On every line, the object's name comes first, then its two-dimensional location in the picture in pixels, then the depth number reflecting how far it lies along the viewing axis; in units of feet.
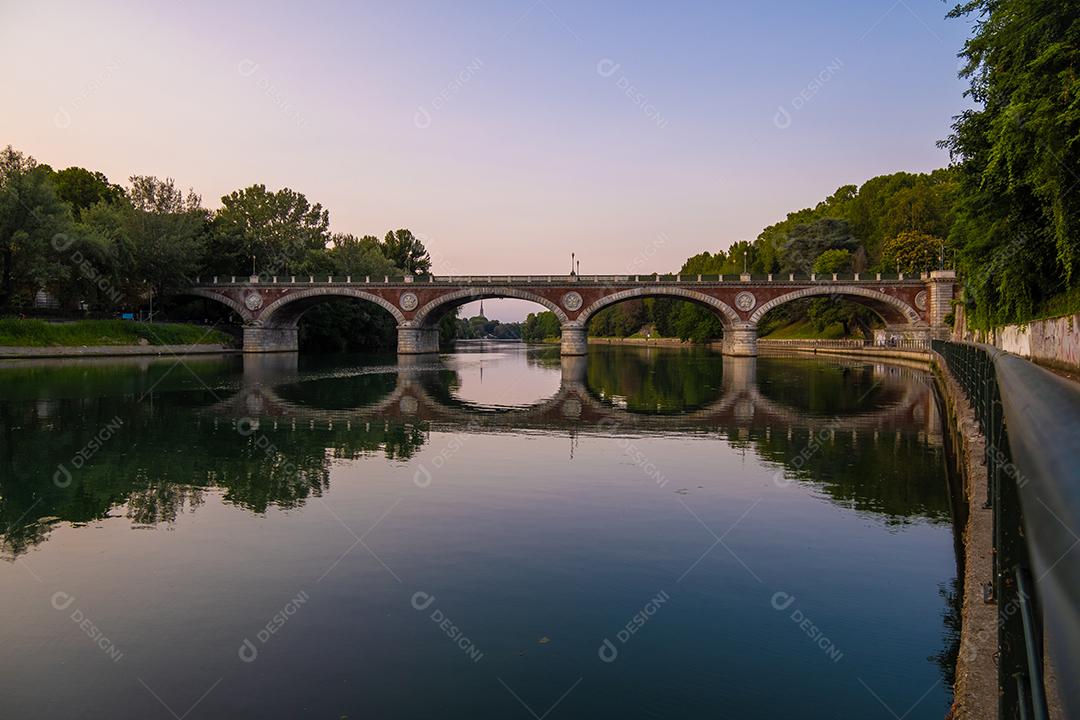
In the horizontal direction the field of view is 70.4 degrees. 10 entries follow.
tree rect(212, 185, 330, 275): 269.23
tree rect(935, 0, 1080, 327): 59.11
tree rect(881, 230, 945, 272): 257.55
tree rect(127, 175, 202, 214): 231.50
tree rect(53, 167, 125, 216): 248.73
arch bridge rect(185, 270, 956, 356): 216.54
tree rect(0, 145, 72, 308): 169.78
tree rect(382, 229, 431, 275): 387.28
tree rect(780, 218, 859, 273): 316.60
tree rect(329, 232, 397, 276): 281.33
